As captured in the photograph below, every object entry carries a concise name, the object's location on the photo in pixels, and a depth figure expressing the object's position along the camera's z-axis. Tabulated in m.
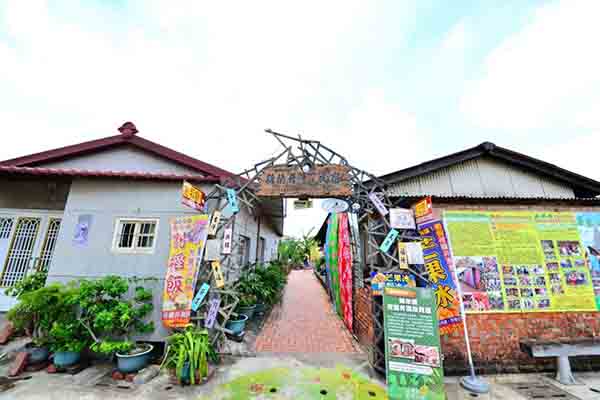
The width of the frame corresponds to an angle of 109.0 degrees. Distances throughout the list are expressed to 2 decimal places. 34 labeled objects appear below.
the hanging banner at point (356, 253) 5.11
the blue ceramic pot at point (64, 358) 3.53
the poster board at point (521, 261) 3.66
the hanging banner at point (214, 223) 3.99
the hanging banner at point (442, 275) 3.50
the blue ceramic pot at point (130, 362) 3.41
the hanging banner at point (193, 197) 3.65
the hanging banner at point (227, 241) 4.00
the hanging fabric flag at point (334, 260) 6.59
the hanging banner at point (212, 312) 3.64
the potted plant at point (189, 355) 3.17
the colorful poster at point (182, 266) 3.73
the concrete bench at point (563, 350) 3.31
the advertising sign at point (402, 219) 3.61
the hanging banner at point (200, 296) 3.72
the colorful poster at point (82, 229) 4.25
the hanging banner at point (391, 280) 3.46
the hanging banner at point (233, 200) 4.02
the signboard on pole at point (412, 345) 2.89
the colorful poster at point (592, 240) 3.74
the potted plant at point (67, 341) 3.43
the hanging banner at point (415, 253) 3.48
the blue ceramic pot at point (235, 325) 4.70
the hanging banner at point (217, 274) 3.79
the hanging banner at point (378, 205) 3.73
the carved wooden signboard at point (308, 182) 3.92
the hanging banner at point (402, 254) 3.51
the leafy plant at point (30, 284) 4.11
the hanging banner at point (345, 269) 5.38
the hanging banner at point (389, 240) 3.59
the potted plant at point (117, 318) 3.42
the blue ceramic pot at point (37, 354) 3.62
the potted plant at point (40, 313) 3.38
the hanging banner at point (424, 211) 3.41
